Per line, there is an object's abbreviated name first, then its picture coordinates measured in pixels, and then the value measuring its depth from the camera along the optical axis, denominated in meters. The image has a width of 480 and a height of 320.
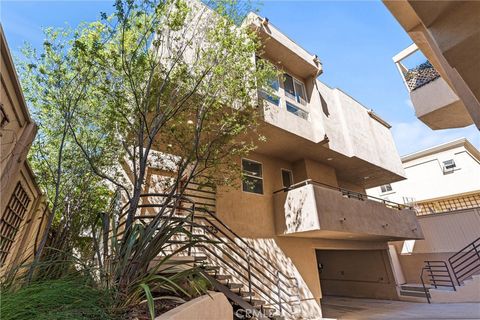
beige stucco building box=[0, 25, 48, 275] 2.54
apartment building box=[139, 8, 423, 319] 7.32
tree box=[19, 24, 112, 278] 4.02
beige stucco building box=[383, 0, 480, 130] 2.19
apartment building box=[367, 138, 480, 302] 11.76
